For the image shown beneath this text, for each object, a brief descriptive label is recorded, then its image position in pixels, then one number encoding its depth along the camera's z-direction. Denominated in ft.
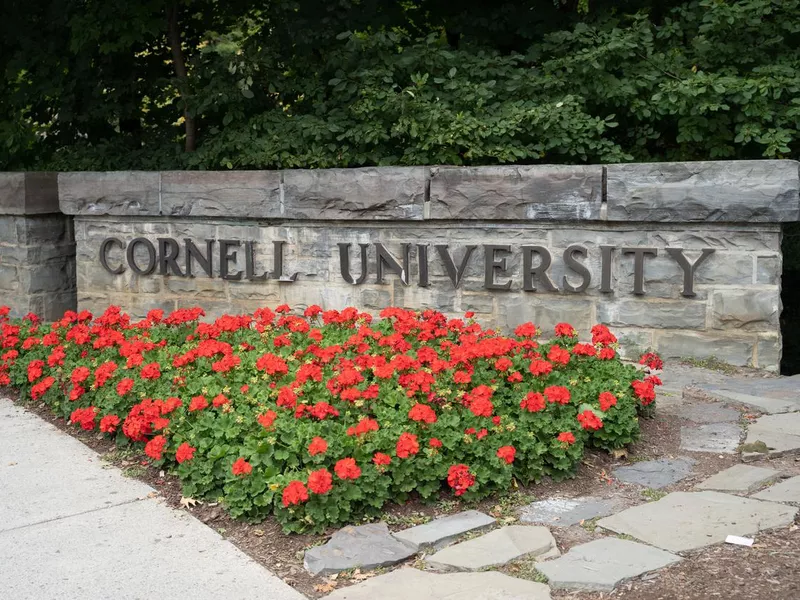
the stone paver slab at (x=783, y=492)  12.32
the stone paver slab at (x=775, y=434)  14.38
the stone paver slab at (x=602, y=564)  10.10
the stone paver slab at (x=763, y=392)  16.93
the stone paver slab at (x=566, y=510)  12.08
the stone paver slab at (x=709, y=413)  16.28
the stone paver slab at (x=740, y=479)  12.84
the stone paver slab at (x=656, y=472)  13.39
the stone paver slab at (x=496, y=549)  10.71
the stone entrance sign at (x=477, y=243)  19.38
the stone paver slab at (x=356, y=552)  10.76
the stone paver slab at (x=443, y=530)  11.30
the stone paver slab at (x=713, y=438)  14.75
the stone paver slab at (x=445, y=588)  9.90
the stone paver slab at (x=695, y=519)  11.18
